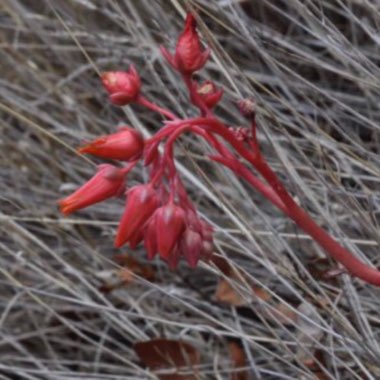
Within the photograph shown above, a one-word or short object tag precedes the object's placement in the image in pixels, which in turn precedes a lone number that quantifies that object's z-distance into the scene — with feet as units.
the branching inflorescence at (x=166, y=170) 1.85
